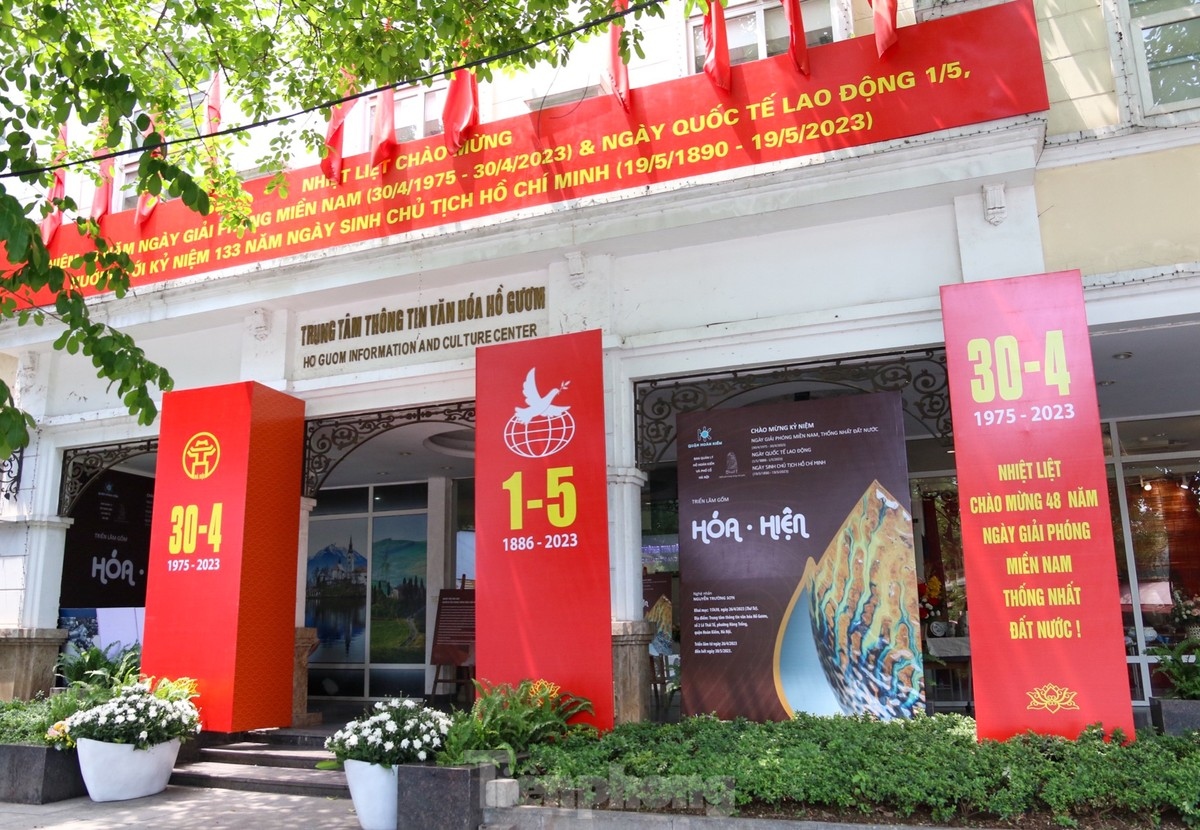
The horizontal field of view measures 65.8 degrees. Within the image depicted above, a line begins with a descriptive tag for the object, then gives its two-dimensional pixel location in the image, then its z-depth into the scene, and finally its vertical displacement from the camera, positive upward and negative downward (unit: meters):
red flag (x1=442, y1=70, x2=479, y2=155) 8.57 +4.46
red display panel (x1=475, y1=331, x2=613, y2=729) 7.31 +0.63
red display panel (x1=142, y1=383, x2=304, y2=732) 8.44 +0.48
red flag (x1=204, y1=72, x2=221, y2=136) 10.04 +5.31
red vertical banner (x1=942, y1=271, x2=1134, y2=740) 6.11 +0.49
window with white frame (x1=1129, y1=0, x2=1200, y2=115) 7.11 +4.06
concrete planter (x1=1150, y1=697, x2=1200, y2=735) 6.54 -0.92
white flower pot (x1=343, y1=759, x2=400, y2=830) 6.21 -1.28
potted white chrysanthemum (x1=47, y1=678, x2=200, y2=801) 7.36 -1.07
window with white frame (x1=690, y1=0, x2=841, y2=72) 8.74 +5.33
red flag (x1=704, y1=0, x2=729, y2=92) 7.70 +4.47
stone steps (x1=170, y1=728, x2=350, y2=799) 7.49 -1.39
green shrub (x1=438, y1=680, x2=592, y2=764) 6.29 -0.86
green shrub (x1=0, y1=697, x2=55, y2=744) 7.79 -0.97
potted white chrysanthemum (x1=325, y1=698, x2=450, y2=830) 6.23 -1.01
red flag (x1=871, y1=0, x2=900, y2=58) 7.25 +4.35
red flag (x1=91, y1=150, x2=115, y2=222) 10.39 +4.53
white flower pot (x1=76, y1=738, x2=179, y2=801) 7.35 -1.28
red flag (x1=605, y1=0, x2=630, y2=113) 8.01 +4.49
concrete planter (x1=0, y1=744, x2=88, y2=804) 7.38 -1.32
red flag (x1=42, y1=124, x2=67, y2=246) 10.52 +4.40
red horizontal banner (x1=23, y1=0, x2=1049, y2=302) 7.11 +3.83
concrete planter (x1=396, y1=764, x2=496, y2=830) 5.78 -1.22
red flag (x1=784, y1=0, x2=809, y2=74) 7.45 +4.36
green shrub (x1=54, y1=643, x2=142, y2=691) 9.23 -0.58
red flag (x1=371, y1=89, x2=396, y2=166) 8.90 +4.41
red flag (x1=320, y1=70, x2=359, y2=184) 9.05 +4.44
